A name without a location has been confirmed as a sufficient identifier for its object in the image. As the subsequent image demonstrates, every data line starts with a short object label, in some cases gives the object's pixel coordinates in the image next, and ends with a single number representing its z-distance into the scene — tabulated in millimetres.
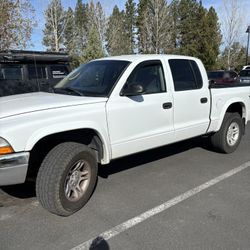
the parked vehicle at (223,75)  14912
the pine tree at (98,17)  26551
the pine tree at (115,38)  28370
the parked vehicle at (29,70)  6250
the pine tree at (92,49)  21047
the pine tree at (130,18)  35804
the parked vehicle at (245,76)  14173
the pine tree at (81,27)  31861
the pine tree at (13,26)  10166
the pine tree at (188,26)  31231
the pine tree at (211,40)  29825
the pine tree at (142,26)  27172
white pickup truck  2632
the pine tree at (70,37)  29728
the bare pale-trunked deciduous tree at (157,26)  25751
